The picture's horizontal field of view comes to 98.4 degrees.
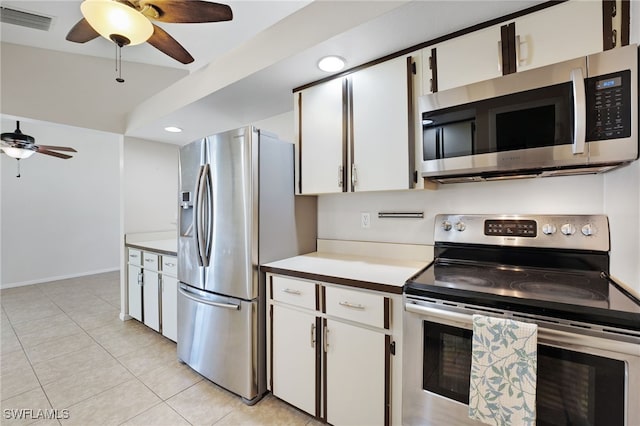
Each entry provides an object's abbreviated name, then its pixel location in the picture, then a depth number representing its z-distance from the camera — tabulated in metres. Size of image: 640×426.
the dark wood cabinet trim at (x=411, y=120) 1.56
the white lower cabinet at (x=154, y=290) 2.58
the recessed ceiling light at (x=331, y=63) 1.66
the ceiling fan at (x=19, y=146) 2.98
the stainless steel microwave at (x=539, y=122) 1.07
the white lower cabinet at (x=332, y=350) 1.36
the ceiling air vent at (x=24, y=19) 2.45
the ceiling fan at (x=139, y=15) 1.34
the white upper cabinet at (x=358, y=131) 1.59
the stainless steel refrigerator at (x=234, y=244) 1.79
